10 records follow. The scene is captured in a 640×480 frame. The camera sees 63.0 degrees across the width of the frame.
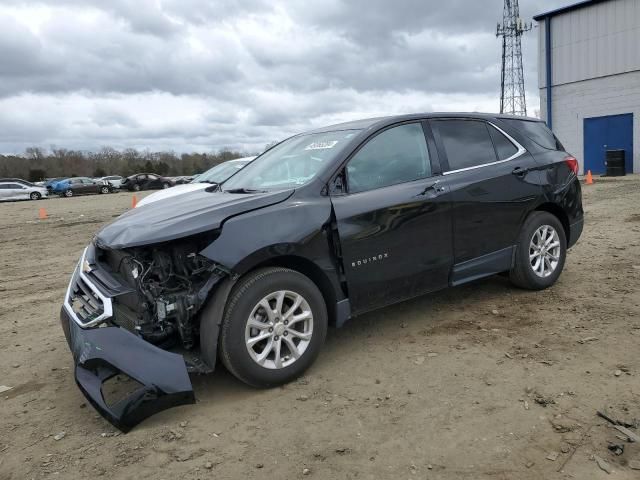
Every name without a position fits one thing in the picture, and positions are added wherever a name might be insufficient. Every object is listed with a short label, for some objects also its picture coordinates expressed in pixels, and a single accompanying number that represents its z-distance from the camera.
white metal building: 21.30
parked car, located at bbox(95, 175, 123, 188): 42.86
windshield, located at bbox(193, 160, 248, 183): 10.17
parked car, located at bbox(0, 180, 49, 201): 33.56
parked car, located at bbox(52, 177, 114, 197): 38.47
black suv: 3.26
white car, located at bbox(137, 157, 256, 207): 8.99
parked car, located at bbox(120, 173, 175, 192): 43.19
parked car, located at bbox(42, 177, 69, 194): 39.41
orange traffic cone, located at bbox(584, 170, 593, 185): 18.08
